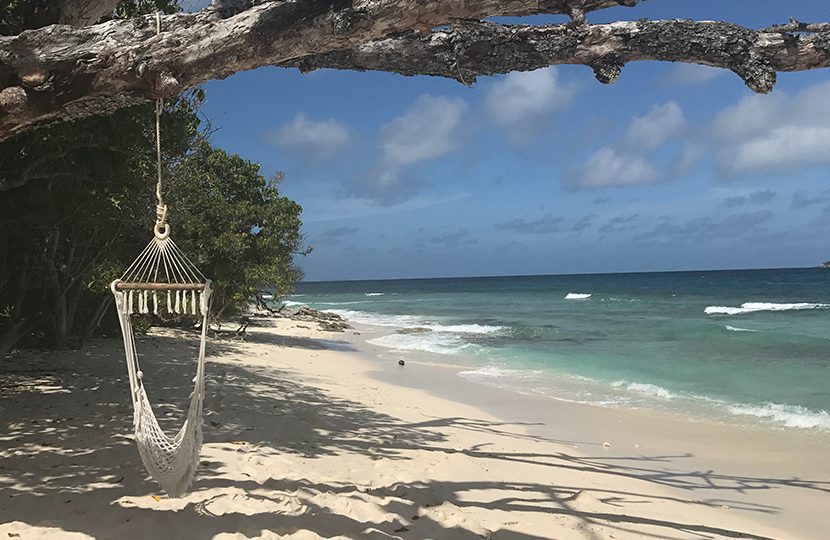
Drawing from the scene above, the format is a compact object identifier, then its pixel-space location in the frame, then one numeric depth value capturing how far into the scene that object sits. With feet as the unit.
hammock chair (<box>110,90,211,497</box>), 10.13
